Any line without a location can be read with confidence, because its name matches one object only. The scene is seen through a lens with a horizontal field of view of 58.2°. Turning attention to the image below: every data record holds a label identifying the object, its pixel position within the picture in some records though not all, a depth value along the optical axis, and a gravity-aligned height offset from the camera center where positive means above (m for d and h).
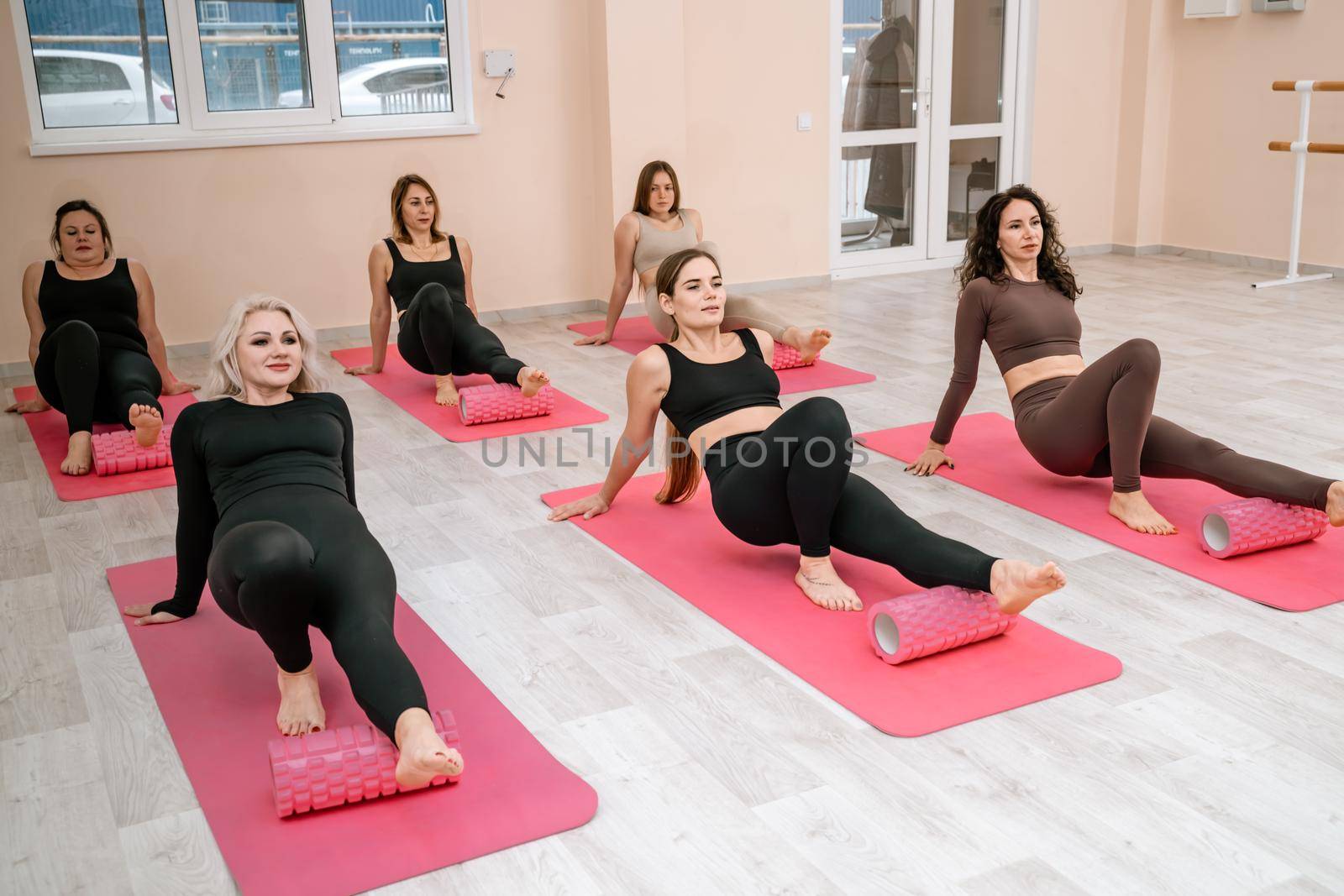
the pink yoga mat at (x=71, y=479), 3.59 -0.93
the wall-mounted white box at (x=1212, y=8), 6.79 +0.72
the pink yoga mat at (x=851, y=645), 2.21 -0.97
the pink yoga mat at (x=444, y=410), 4.15 -0.90
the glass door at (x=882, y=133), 6.70 +0.08
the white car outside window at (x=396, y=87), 5.70 +0.33
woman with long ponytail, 2.40 -0.65
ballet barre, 6.04 -0.05
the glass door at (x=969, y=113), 6.94 +0.19
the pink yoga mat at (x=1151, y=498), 2.68 -0.94
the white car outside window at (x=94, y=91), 5.12 +0.32
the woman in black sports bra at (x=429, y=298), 4.27 -0.50
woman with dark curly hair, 2.89 -0.61
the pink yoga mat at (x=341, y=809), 1.78 -0.99
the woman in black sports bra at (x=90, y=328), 3.82 -0.53
